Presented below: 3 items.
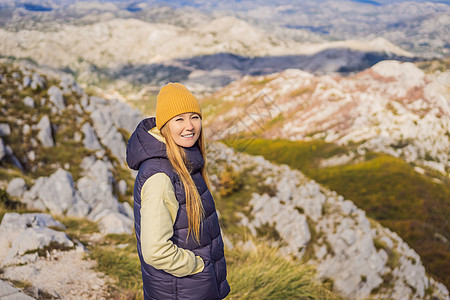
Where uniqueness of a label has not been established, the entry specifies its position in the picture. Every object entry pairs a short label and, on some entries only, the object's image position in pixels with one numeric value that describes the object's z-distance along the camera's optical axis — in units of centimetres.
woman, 263
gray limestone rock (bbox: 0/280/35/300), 445
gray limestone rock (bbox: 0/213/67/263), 646
